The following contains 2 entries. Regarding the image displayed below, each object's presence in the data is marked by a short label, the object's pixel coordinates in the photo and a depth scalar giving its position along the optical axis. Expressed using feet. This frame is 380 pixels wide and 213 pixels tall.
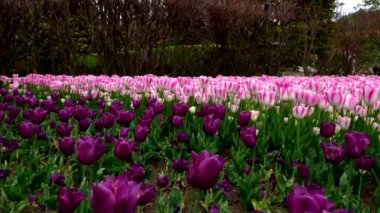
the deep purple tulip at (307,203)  3.62
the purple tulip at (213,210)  5.85
